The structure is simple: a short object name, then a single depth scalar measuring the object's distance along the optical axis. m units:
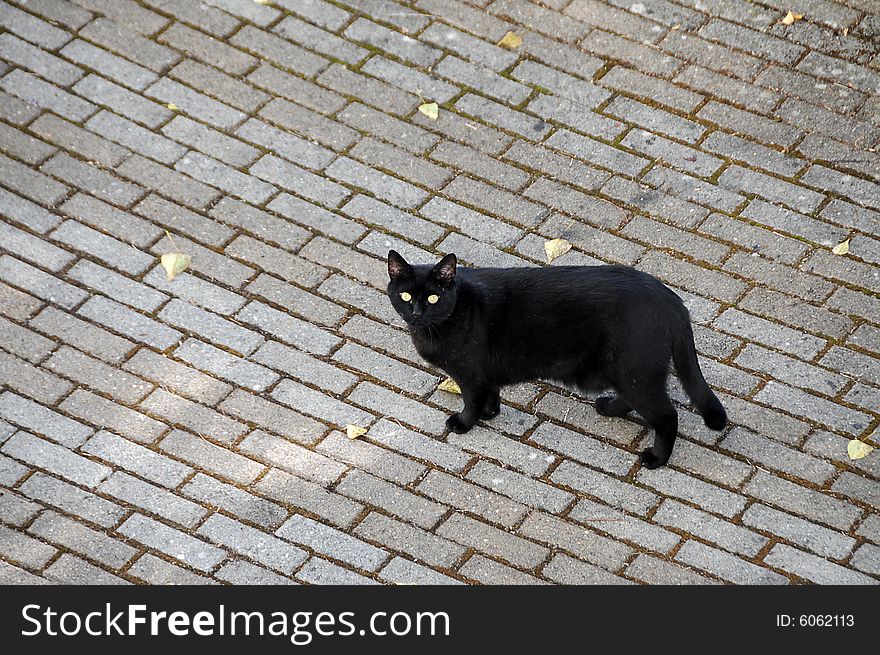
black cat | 9.91
